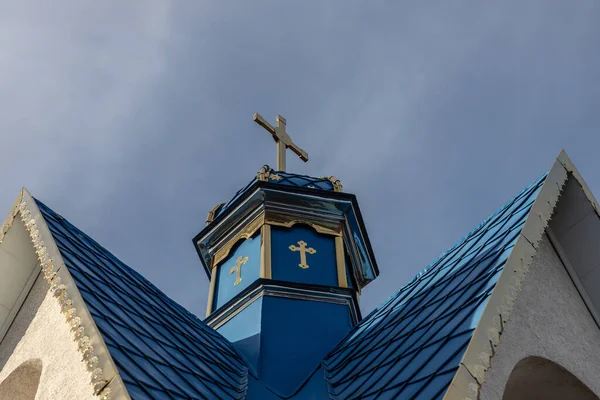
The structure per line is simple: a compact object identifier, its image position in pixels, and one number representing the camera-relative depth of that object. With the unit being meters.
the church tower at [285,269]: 8.49
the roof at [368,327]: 5.25
